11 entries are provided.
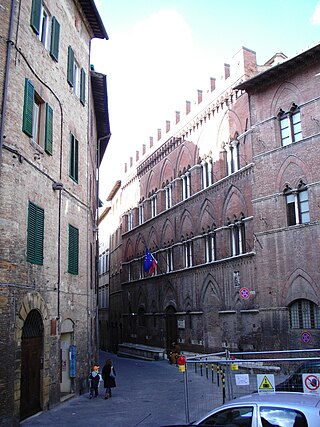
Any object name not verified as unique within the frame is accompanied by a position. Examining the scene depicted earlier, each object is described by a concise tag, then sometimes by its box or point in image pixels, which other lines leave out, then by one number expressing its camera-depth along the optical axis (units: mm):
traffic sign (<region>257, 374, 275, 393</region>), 8914
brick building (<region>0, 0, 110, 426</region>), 11688
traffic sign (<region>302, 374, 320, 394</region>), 8523
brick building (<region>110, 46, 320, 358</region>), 20531
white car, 6348
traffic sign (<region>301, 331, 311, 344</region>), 19375
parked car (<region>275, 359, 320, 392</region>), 9742
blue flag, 32406
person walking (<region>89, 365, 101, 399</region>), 16406
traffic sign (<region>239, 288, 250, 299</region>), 22108
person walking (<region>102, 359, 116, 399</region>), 16250
